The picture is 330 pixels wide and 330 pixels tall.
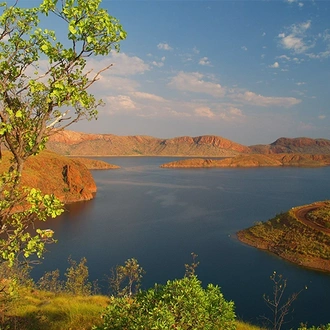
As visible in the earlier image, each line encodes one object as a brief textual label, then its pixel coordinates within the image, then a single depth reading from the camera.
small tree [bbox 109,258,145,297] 21.70
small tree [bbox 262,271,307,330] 24.59
